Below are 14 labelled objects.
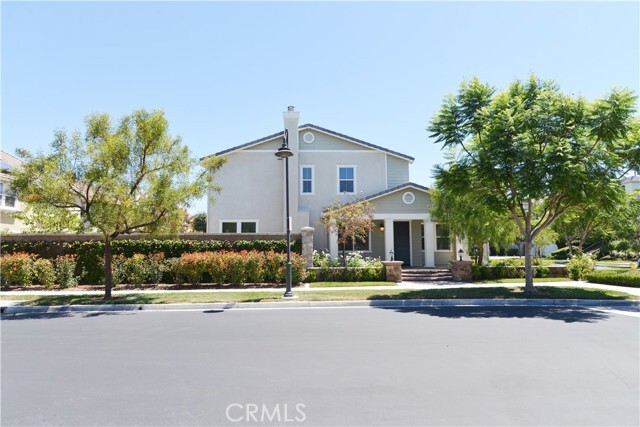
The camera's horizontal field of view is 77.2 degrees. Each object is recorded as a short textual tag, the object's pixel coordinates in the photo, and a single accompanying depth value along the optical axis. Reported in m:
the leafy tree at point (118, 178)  11.89
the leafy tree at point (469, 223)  18.34
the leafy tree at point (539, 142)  12.18
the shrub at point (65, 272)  16.27
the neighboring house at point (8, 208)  24.89
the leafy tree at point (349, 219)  18.67
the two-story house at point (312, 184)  22.56
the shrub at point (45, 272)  16.19
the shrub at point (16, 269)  16.08
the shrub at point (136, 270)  16.42
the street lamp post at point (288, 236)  13.28
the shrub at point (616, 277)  15.70
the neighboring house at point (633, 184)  45.41
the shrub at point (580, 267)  18.28
